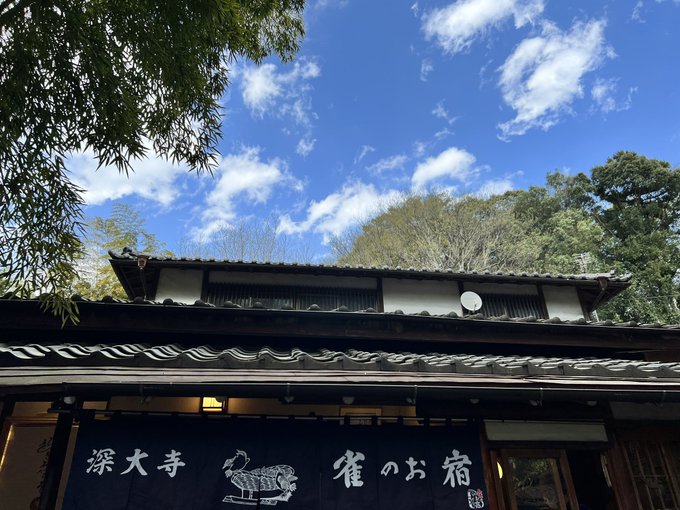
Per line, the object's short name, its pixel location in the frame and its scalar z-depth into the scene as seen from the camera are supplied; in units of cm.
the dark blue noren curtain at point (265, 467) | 397
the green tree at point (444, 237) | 2320
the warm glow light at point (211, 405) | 496
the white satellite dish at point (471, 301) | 771
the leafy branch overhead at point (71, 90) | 439
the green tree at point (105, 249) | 1814
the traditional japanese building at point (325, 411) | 395
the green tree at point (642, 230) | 2138
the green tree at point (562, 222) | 2391
